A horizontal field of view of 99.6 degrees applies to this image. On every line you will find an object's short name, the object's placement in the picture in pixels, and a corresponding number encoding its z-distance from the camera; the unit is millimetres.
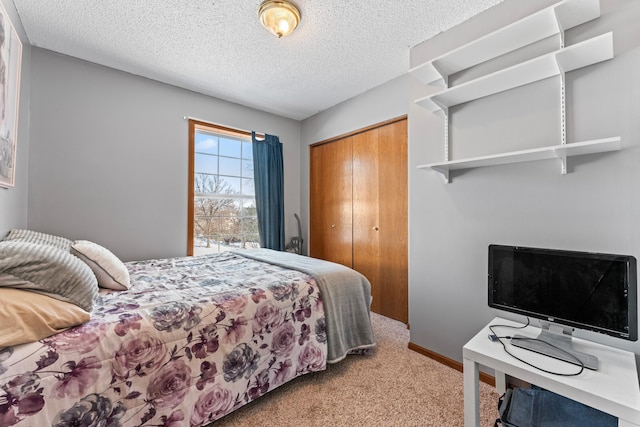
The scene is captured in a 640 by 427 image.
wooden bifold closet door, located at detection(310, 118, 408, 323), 2844
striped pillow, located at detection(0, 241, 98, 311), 1060
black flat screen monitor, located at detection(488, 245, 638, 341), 1107
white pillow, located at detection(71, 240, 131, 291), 1637
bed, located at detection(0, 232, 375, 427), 1008
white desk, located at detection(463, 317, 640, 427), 946
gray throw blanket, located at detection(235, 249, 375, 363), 1901
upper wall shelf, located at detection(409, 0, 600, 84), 1358
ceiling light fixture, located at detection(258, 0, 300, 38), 1719
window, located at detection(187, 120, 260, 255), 3141
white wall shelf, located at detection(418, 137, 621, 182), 1263
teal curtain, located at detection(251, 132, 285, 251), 3513
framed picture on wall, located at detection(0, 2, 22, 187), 1458
